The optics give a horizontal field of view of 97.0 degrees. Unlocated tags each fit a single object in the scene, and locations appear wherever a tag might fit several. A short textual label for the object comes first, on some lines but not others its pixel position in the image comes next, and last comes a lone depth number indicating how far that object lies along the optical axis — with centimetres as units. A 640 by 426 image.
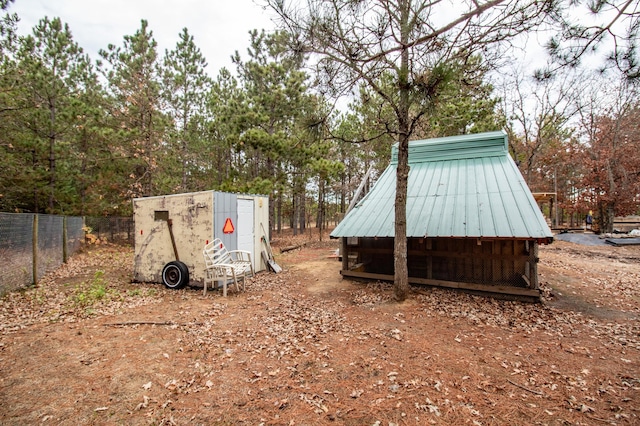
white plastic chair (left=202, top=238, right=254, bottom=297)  622
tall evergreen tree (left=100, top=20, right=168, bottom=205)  1231
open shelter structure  554
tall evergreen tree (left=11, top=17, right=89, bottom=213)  1051
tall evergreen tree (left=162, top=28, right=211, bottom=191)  1471
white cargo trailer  682
